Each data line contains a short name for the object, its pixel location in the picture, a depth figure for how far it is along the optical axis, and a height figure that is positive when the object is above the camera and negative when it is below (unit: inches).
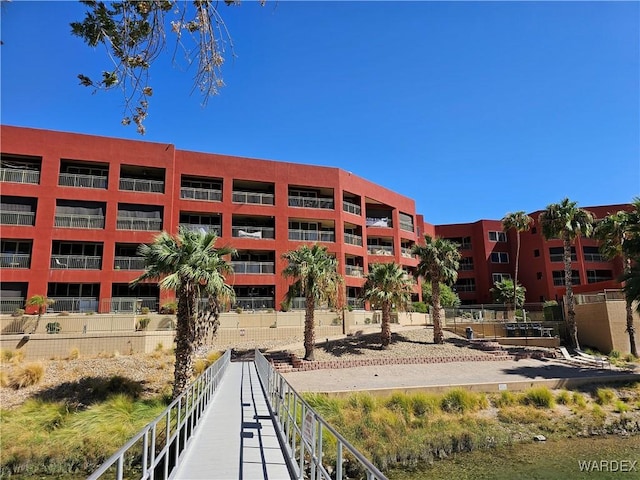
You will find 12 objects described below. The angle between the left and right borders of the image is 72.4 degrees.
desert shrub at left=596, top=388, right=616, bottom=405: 816.3 -176.2
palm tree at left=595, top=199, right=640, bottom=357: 1216.8 +207.5
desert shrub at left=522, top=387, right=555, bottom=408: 788.9 -170.7
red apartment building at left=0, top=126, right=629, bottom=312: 1211.2 +304.8
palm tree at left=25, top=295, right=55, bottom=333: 1041.4 +22.1
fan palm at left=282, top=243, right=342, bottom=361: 1024.9 +62.6
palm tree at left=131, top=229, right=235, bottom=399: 689.0 +46.0
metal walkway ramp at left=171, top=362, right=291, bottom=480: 293.1 -110.5
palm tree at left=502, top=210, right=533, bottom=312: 1998.0 +373.2
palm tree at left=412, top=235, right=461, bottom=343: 1274.2 +122.2
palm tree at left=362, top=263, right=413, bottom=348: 1143.6 +43.9
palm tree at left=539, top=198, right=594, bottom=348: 1465.3 +268.4
